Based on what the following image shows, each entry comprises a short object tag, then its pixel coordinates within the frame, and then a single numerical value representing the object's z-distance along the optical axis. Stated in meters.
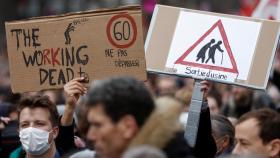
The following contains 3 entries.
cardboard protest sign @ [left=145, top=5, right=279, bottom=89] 10.09
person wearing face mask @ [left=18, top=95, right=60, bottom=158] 10.06
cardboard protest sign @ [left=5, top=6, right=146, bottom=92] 10.03
